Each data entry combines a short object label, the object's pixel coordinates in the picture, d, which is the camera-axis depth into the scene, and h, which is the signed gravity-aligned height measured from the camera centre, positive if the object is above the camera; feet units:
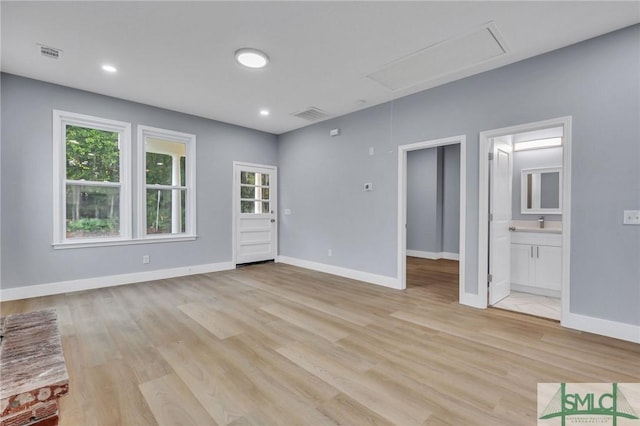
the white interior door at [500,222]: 11.78 -0.50
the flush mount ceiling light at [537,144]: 14.71 +3.47
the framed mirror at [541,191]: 14.73 +1.02
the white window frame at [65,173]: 12.91 +1.66
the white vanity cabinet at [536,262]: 12.78 -2.40
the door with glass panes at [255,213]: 19.31 -0.27
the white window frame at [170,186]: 15.21 +1.59
